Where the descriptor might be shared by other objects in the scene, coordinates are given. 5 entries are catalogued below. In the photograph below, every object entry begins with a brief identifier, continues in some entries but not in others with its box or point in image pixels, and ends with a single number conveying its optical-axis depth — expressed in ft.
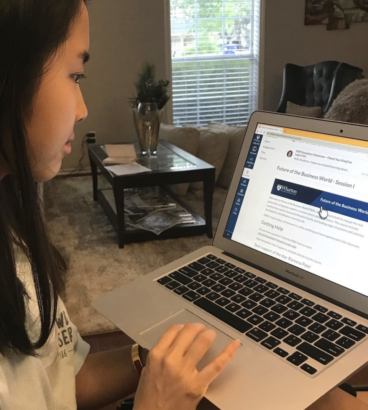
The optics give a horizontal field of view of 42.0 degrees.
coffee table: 8.23
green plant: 9.92
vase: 9.70
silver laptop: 2.32
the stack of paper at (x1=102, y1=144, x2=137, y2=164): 9.16
